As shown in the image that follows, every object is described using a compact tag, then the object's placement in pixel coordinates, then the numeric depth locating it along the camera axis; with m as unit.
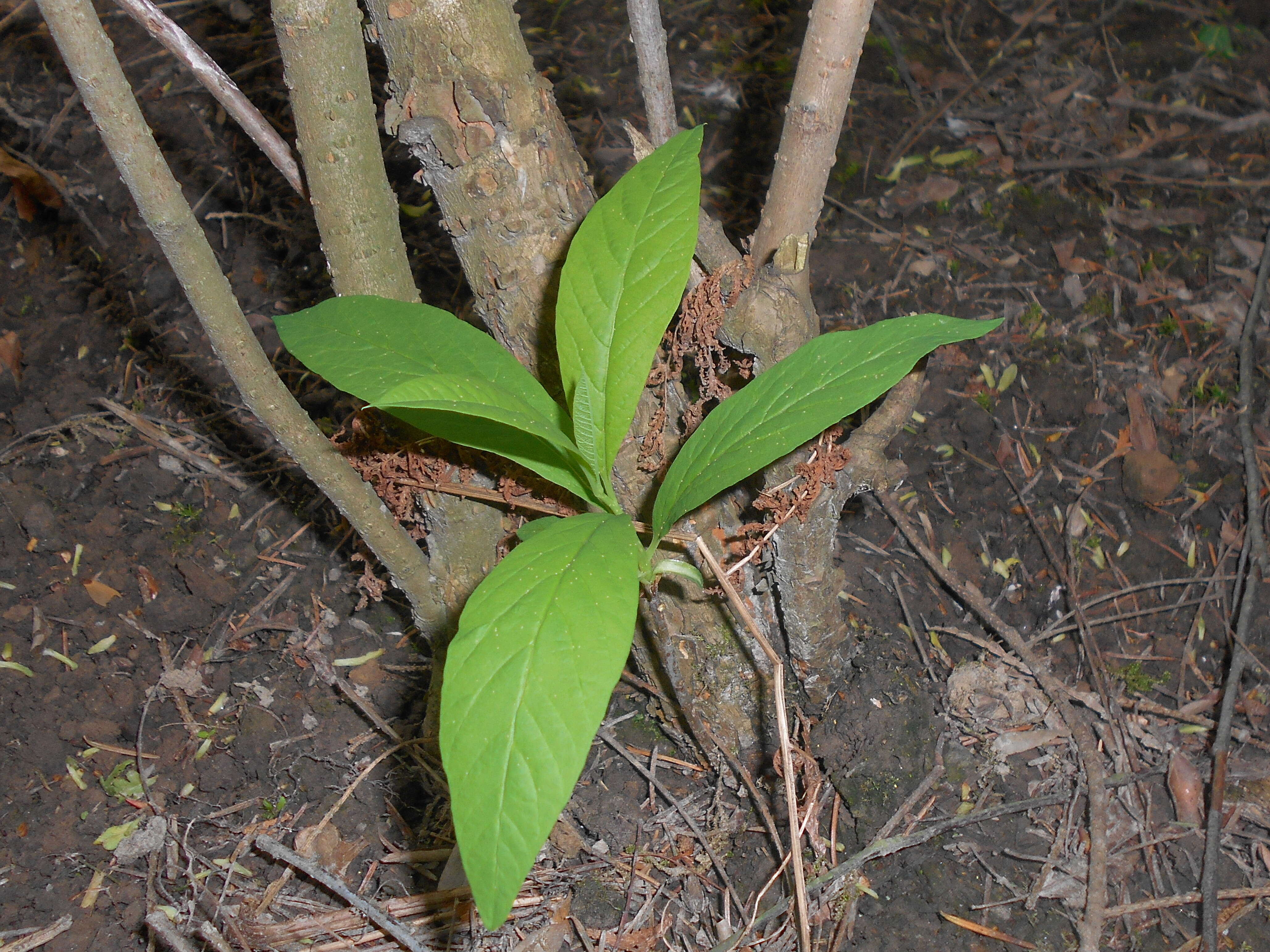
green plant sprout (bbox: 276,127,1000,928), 0.35
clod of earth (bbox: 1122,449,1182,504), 0.65
